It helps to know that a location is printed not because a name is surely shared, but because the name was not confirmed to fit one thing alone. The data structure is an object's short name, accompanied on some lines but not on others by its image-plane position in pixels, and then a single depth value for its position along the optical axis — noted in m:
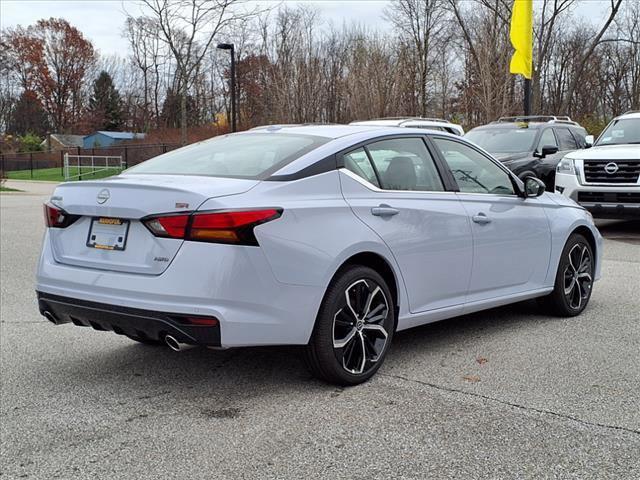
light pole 29.85
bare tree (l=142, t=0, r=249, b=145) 38.78
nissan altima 3.81
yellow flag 19.08
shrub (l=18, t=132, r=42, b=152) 67.50
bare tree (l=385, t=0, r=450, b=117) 42.47
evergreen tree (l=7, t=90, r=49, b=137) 85.19
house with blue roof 73.00
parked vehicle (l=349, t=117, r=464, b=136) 13.21
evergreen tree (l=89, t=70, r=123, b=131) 85.88
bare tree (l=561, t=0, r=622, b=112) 37.88
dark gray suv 13.77
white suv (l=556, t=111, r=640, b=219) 11.42
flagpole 20.87
